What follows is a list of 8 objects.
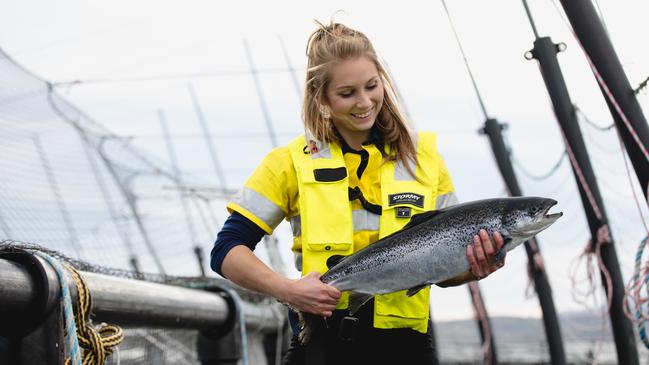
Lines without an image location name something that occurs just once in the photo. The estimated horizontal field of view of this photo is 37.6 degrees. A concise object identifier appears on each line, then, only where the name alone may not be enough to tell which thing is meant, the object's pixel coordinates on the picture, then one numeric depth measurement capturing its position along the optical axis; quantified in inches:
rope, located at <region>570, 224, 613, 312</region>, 356.2
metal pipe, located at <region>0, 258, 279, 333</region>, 151.8
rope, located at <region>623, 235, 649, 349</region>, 247.0
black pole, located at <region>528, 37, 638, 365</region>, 339.9
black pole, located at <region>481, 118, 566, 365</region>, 511.5
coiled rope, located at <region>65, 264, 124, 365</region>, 168.2
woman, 145.5
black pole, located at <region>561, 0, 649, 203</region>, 241.9
